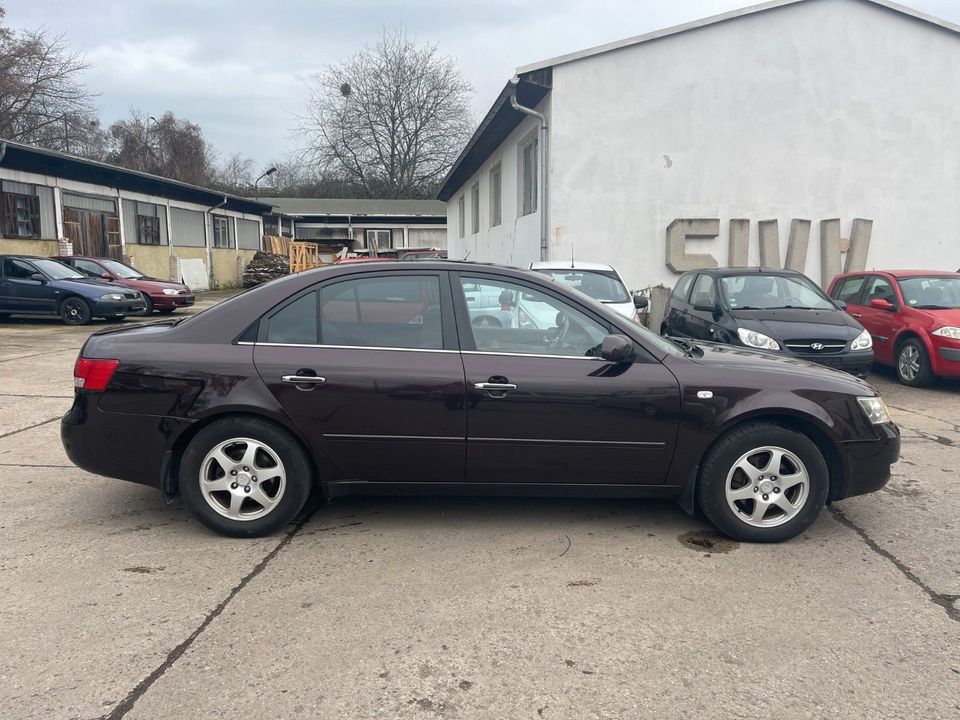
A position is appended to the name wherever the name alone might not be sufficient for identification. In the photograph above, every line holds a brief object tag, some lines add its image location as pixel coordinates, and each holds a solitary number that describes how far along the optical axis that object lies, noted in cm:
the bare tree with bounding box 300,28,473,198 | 4747
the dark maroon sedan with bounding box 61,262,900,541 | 371
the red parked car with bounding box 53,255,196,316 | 1664
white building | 1350
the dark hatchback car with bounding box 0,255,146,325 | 1505
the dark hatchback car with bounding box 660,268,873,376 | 756
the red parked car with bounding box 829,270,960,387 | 827
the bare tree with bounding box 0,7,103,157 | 2953
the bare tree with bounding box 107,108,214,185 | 4722
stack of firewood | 3117
